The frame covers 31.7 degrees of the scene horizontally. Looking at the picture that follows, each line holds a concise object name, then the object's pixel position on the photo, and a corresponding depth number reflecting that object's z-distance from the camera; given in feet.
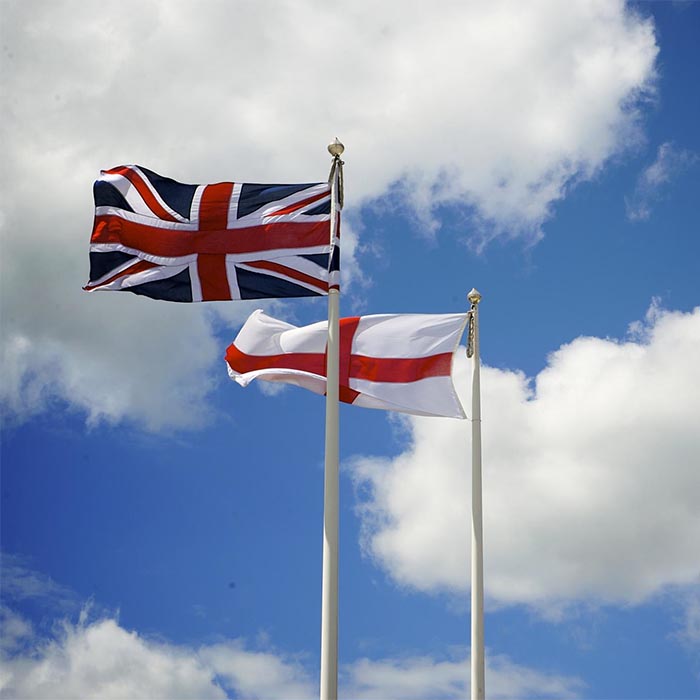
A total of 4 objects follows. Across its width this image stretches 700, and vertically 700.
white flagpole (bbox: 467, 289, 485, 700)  81.71
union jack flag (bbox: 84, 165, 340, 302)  86.12
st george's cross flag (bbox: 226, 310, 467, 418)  89.81
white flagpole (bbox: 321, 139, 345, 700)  74.43
